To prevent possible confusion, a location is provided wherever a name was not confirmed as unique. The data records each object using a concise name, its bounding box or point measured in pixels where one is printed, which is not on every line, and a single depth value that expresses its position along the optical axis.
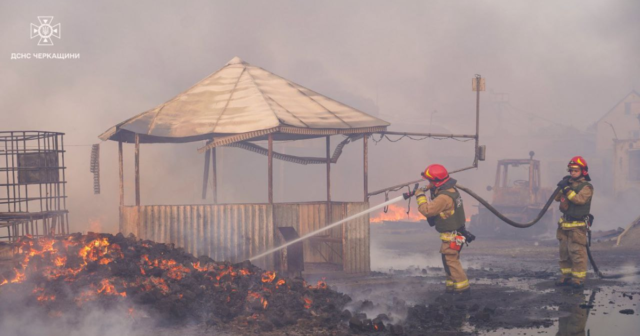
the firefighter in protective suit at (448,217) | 10.59
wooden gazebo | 13.72
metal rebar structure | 13.39
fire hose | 11.82
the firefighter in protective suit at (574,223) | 11.27
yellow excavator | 28.30
